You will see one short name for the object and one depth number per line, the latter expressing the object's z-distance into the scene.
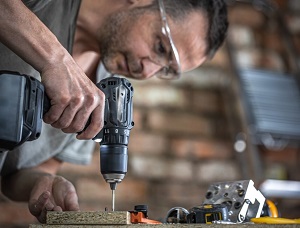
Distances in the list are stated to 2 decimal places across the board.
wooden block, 0.93
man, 1.34
